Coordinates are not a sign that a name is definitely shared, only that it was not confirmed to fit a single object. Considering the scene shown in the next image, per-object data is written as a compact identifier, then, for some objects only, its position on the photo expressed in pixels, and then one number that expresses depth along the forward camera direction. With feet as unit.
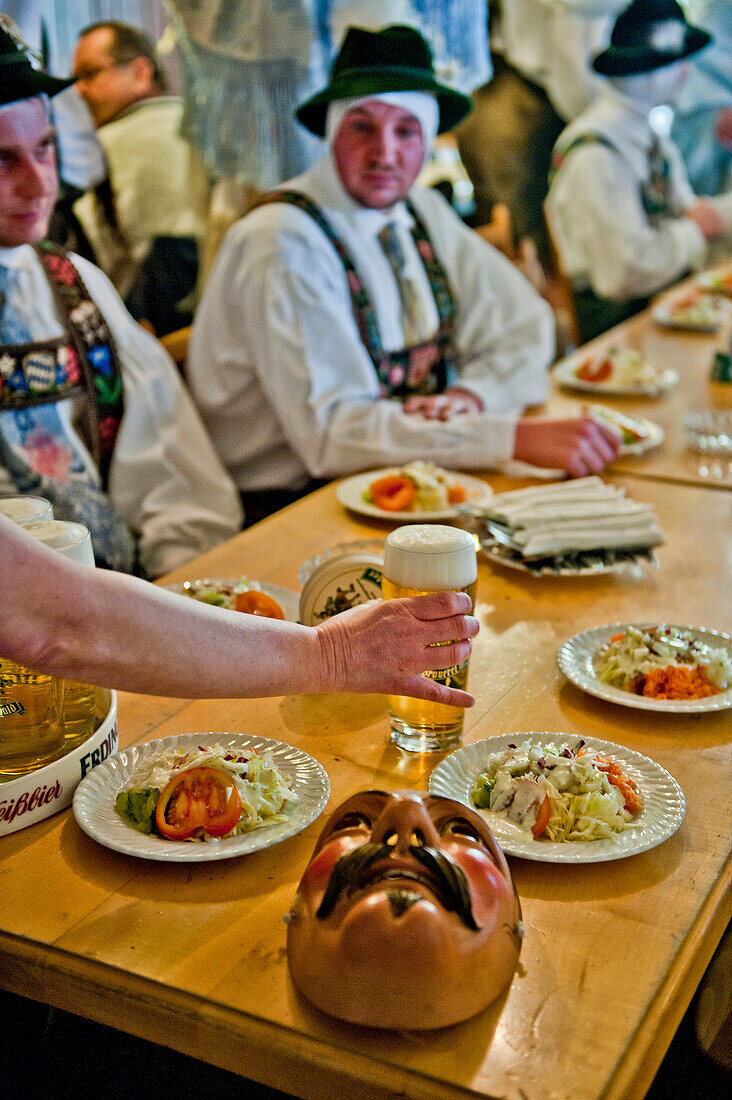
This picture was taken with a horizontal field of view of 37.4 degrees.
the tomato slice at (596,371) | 10.13
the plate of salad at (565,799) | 3.56
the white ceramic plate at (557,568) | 5.88
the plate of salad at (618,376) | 9.91
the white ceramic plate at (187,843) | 3.53
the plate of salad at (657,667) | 4.58
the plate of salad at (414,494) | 6.86
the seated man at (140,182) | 11.08
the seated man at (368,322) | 8.16
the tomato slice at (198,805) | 3.63
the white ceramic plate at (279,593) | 5.45
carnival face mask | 2.80
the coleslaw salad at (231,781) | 3.69
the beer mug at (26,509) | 4.16
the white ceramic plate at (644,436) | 8.16
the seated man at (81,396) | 7.25
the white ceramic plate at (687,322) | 12.43
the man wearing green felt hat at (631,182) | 17.57
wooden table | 2.82
